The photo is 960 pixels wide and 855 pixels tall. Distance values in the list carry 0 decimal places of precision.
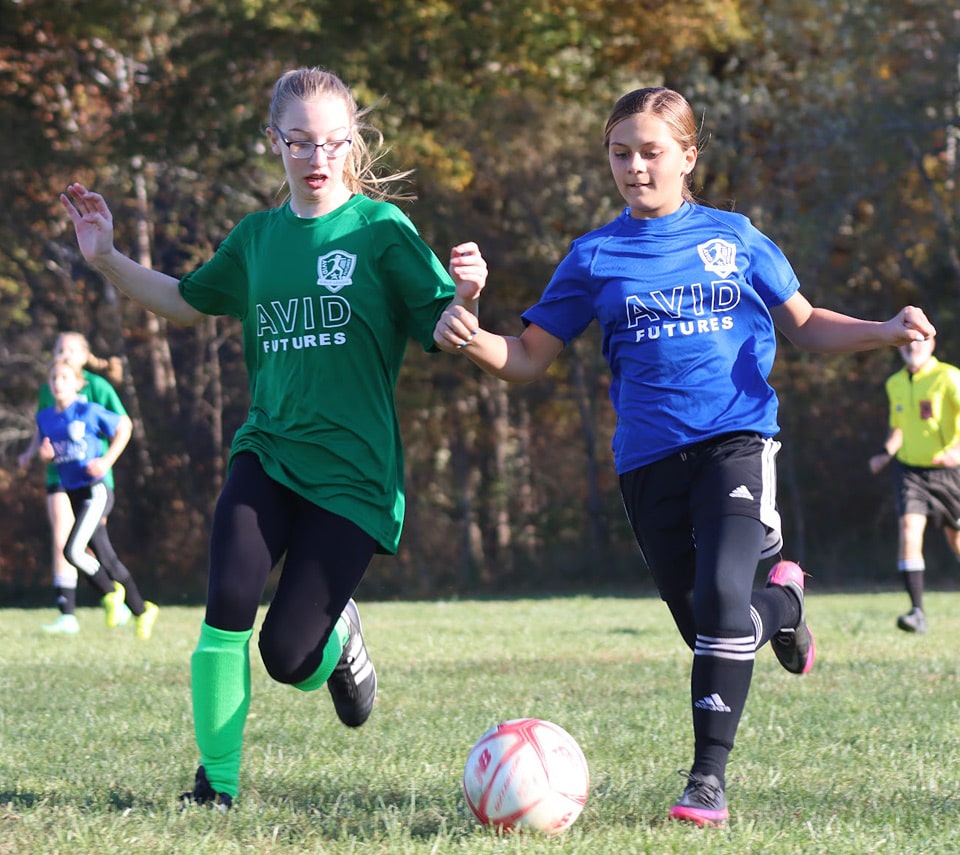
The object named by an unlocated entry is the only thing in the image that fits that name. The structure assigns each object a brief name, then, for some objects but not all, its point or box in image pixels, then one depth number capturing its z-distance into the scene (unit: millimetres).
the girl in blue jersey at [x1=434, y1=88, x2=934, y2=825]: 8453
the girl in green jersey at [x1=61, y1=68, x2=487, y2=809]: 8672
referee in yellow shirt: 21516
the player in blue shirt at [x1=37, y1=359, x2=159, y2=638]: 22437
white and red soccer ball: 7965
